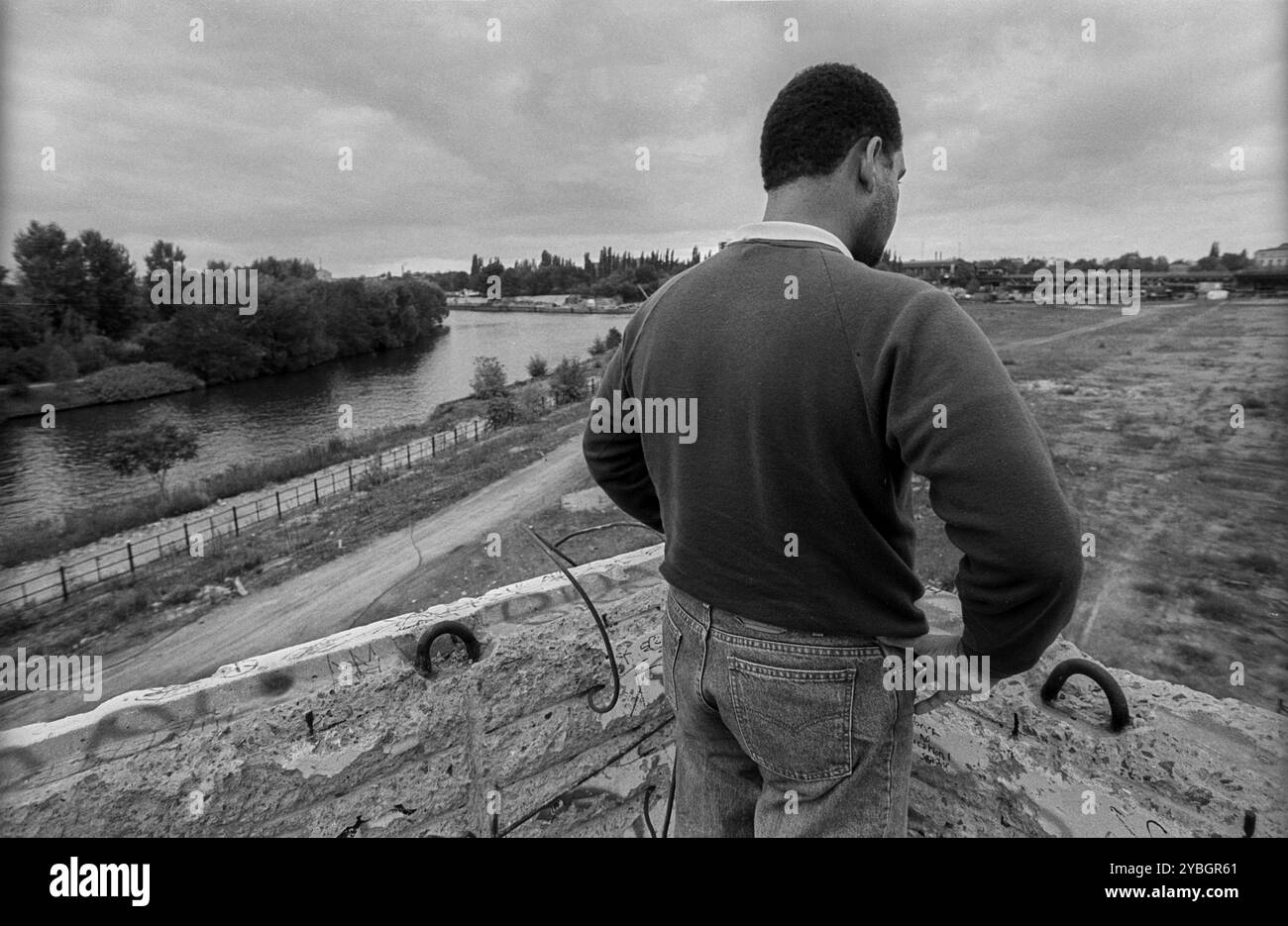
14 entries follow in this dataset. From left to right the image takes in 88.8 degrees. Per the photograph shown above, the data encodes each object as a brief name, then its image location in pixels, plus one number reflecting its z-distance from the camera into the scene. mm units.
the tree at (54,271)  37906
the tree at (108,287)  44125
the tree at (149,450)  23109
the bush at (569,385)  36375
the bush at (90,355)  39094
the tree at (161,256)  52347
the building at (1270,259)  47450
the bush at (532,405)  32781
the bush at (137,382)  39562
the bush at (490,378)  36750
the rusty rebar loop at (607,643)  3059
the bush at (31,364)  25609
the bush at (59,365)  32062
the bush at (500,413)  30797
